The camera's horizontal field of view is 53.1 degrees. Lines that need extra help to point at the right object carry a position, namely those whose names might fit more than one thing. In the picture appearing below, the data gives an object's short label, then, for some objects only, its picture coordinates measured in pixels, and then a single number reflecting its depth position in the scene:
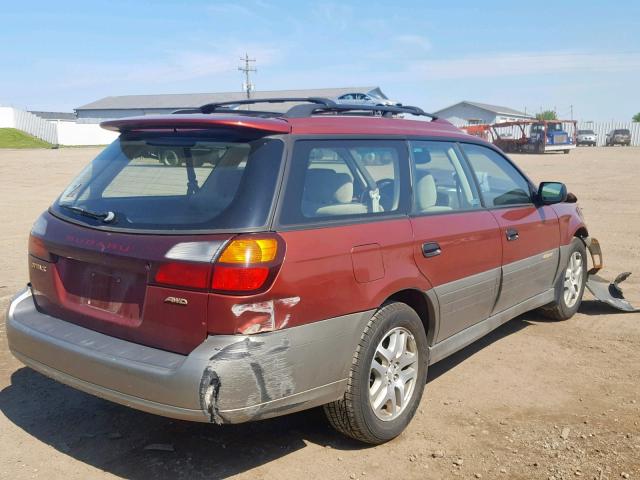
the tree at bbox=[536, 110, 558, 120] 96.26
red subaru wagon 2.89
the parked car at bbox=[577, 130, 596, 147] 60.16
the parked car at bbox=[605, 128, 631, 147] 60.03
